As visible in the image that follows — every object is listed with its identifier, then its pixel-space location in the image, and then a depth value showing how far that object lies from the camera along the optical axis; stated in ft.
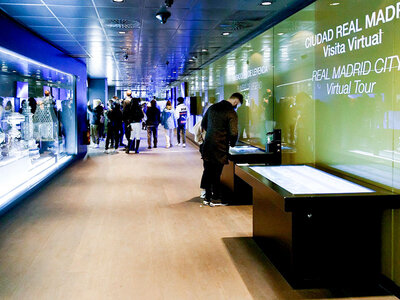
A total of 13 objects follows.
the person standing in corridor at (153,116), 44.60
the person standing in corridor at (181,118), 47.11
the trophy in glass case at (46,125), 29.22
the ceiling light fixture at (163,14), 16.69
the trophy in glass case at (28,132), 25.98
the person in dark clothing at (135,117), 39.70
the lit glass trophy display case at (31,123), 21.85
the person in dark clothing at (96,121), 48.56
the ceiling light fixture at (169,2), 15.89
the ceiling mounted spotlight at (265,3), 19.14
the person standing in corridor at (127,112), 39.97
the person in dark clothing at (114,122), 40.96
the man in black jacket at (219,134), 18.54
